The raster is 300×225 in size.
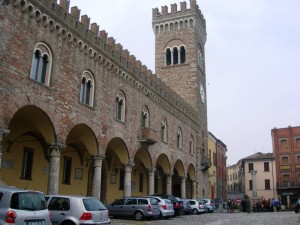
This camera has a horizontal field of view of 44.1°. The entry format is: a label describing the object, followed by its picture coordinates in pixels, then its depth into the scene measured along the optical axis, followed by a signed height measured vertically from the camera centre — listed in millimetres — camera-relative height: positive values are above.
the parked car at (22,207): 7746 -224
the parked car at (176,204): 21328 -215
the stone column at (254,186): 52312 +2192
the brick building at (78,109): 14484 +4369
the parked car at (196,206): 25719 -365
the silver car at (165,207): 18328 -350
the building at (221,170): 48938 +4271
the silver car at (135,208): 17344 -386
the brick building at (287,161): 50125 +5593
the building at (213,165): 44062 +4350
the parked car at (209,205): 28969 -311
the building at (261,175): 56094 +4093
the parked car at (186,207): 23344 -411
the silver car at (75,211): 10594 -360
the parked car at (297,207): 26244 -281
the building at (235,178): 74381 +5122
